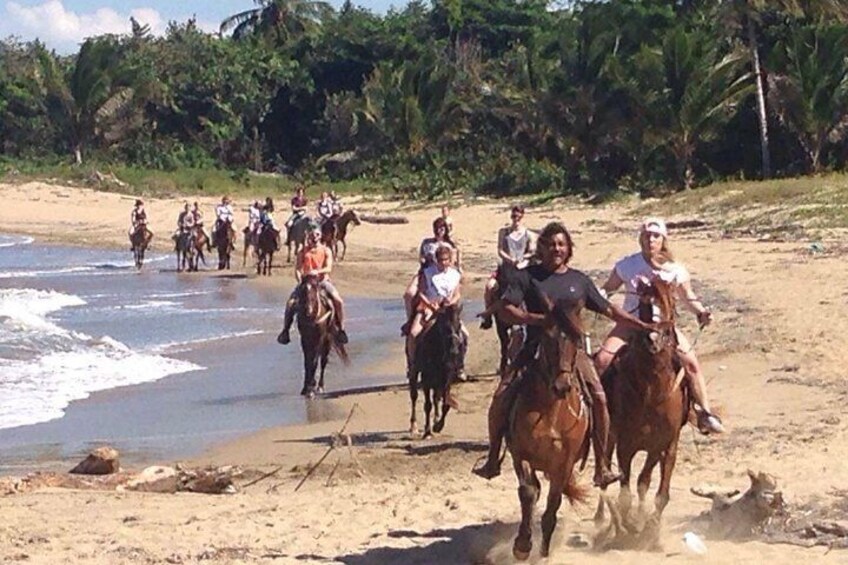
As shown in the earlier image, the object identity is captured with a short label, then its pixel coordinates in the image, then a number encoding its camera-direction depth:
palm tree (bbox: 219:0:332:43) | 75.69
